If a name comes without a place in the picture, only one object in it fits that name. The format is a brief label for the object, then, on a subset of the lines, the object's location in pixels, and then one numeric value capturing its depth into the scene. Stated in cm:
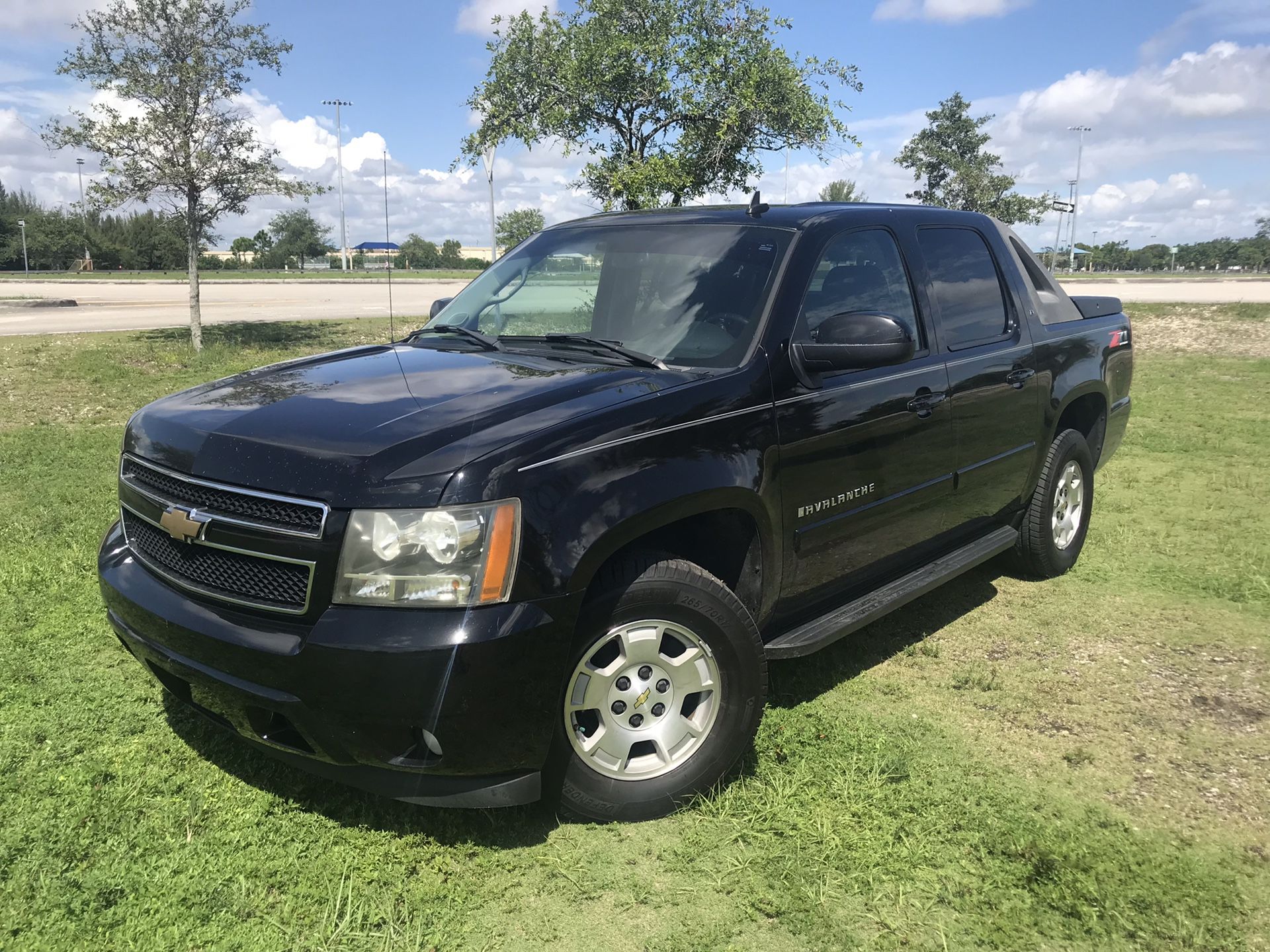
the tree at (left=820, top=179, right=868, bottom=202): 5578
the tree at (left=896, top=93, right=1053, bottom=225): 3938
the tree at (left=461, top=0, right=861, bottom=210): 1323
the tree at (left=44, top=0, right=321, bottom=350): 1355
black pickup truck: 237
